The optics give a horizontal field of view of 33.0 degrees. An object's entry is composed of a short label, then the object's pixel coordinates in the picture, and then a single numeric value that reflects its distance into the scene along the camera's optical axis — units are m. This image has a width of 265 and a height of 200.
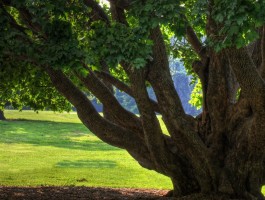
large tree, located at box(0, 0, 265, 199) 8.46
